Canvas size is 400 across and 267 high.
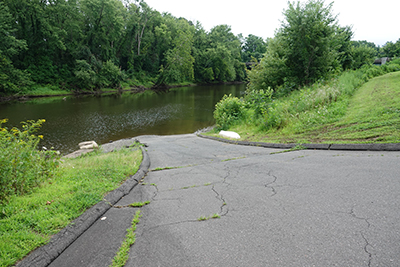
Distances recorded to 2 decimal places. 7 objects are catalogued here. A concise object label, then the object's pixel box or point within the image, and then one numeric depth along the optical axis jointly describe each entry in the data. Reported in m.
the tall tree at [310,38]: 14.87
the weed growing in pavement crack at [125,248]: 2.59
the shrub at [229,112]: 14.29
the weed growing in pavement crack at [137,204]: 4.01
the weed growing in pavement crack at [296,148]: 6.92
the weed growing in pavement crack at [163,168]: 6.50
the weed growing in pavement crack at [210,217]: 3.34
